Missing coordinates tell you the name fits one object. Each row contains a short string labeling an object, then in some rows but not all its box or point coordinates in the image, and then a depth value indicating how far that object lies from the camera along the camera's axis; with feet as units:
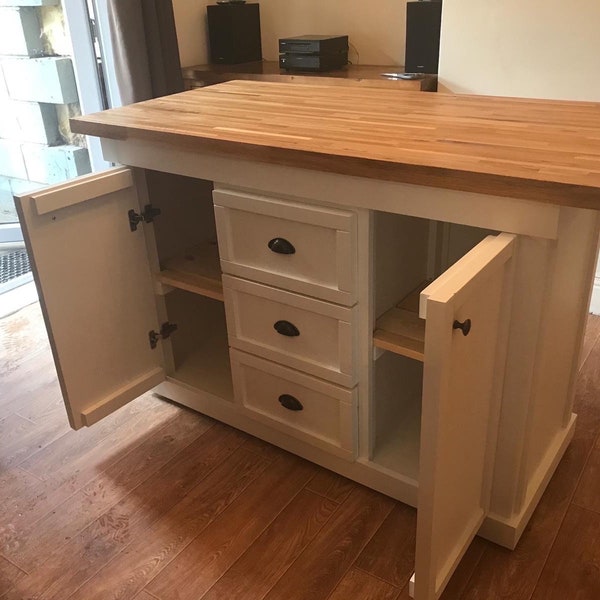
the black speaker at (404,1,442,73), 7.64
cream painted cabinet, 3.63
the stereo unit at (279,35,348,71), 8.56
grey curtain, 7.75
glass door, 8.93
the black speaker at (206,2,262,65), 9.30
